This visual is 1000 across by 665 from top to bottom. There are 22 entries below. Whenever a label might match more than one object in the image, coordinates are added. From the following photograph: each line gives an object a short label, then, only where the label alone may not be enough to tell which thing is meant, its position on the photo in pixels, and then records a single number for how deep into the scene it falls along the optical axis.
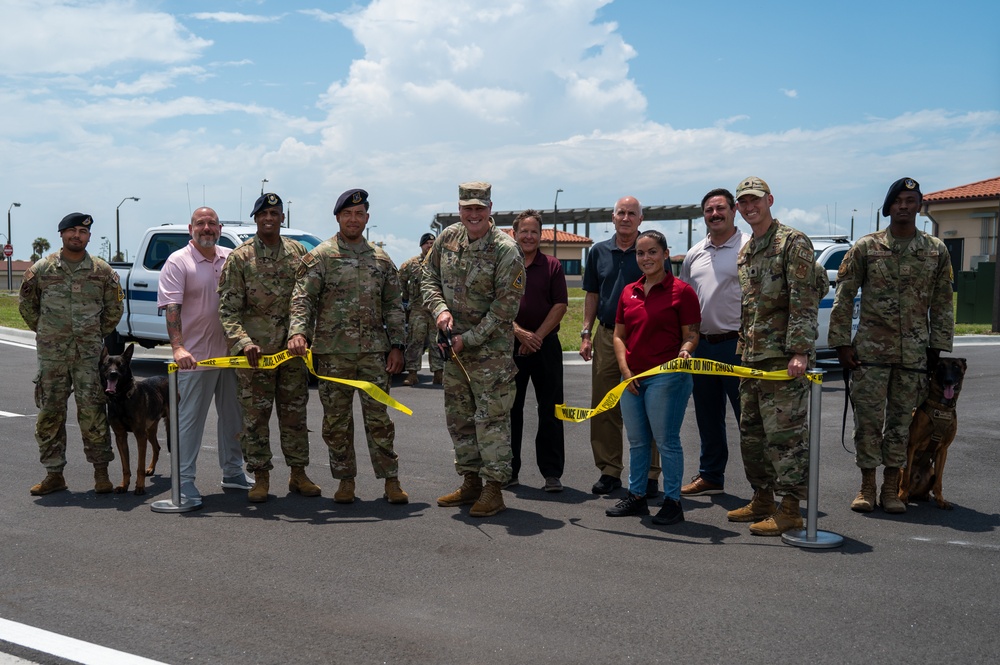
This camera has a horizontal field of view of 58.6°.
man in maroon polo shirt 6.79
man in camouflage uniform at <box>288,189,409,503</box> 6.21
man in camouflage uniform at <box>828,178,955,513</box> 6.05
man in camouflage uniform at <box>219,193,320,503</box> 6.34
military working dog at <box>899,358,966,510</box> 6.05
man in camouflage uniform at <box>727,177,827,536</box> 5.46
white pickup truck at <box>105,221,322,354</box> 13.73
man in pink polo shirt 6.38
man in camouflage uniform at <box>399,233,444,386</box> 10.88
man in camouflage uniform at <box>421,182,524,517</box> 5.98
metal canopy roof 65.38
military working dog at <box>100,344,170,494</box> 6.62
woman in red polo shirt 5.72
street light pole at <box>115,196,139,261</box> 52.19
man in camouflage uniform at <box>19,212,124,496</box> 6.58
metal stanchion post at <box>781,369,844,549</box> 5.25
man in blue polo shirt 6.63
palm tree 95.75
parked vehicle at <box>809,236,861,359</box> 12.76
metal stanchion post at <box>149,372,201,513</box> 6.18
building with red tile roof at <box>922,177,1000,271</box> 36.25
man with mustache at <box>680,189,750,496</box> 6.35
